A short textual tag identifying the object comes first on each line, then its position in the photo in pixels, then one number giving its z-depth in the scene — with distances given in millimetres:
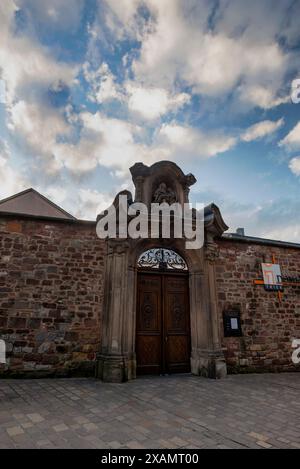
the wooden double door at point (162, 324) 6320
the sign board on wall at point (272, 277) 7891
